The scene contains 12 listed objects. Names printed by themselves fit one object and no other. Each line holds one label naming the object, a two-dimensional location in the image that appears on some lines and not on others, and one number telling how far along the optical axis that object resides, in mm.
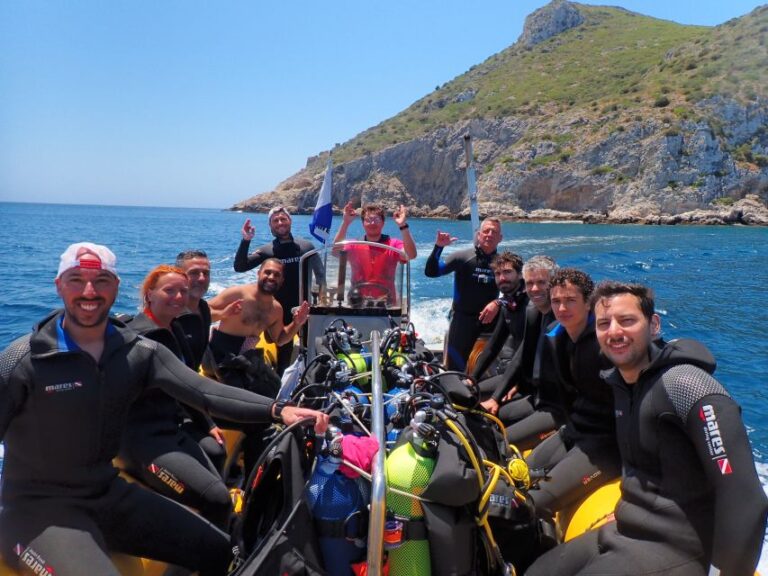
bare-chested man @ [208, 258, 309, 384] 4801
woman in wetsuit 3029
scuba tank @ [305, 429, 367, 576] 2277
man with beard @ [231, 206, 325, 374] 6492
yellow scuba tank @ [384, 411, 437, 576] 2299
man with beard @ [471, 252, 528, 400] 5145
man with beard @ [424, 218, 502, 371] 6059
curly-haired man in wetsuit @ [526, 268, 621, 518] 3293
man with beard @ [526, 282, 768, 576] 1964
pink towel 2338
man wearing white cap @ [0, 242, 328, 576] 2172
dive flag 8234
